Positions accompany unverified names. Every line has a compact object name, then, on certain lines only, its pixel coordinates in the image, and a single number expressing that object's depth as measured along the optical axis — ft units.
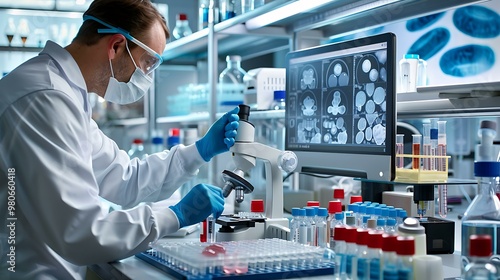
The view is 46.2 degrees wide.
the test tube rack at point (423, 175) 5.63
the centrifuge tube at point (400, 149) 6.05
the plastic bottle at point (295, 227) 5.63
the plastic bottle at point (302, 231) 5.62
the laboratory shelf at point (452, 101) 5.48
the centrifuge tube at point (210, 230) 5.97
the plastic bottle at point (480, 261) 3.45
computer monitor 5.52
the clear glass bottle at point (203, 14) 10.34
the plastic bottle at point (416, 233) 4.11
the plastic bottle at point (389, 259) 3.86
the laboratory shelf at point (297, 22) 7.21
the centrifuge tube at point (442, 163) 5.77
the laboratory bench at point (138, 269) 4.73
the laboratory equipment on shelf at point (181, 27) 12.22
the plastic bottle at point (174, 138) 11.85
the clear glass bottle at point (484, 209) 4.43
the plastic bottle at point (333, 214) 5.59
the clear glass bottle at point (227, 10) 9.25
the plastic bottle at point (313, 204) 6.02
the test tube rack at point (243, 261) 4.45
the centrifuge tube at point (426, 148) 5.79
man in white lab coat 4.54
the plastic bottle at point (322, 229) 5.59
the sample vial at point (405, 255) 3.80
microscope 5.74
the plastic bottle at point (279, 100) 8.66
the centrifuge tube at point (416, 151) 5.80
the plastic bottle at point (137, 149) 14.17
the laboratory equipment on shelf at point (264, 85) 8.99
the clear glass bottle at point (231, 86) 10.32
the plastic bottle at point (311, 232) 5.61
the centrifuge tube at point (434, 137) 5.93
